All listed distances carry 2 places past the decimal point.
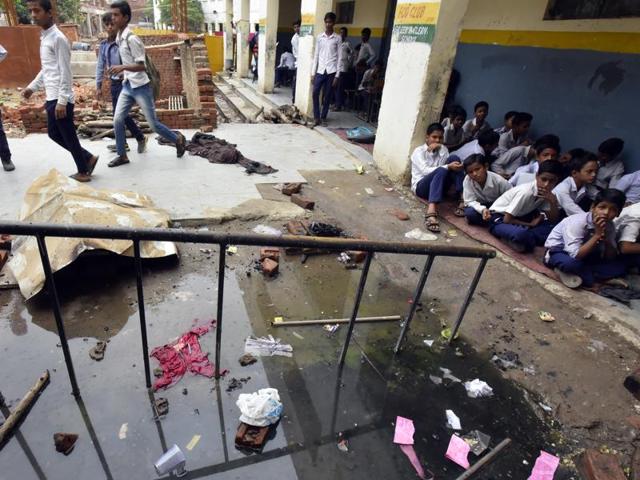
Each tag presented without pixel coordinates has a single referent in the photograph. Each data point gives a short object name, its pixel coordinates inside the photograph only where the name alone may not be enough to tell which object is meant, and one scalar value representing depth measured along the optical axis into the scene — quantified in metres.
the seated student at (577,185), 3.98
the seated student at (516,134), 5.24
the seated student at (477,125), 5.75
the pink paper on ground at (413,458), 1.87
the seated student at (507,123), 5.37
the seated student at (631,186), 4.05
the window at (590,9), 4.30
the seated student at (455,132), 5.75
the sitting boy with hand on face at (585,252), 3.35
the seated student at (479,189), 4.28
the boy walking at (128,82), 4.51
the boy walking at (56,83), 3.71
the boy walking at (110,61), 4.76
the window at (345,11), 11.18
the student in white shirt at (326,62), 7.55
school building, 4.46
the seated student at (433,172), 4.61
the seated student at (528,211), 3.80
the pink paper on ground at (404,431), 2.01
